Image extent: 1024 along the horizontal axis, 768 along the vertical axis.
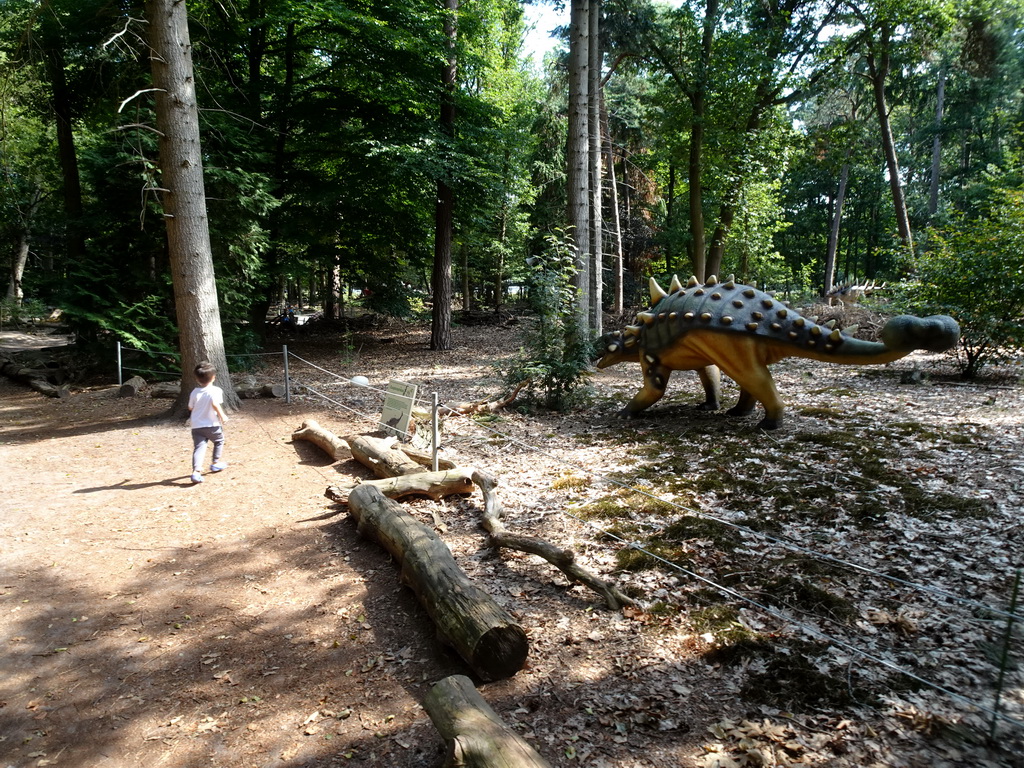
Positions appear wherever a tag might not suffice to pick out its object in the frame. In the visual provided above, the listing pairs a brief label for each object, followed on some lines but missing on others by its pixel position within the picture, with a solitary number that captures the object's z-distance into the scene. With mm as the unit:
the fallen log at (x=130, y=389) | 12289
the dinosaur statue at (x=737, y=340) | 7477
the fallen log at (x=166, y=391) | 11859
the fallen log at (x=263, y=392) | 11703
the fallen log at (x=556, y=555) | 4406
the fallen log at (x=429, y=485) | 6551
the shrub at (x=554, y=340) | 10109
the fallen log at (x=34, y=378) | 12930
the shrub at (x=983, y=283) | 10047
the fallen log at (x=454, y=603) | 3627
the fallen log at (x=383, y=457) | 7134
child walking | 7059
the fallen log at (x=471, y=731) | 2588
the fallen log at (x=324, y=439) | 8266
